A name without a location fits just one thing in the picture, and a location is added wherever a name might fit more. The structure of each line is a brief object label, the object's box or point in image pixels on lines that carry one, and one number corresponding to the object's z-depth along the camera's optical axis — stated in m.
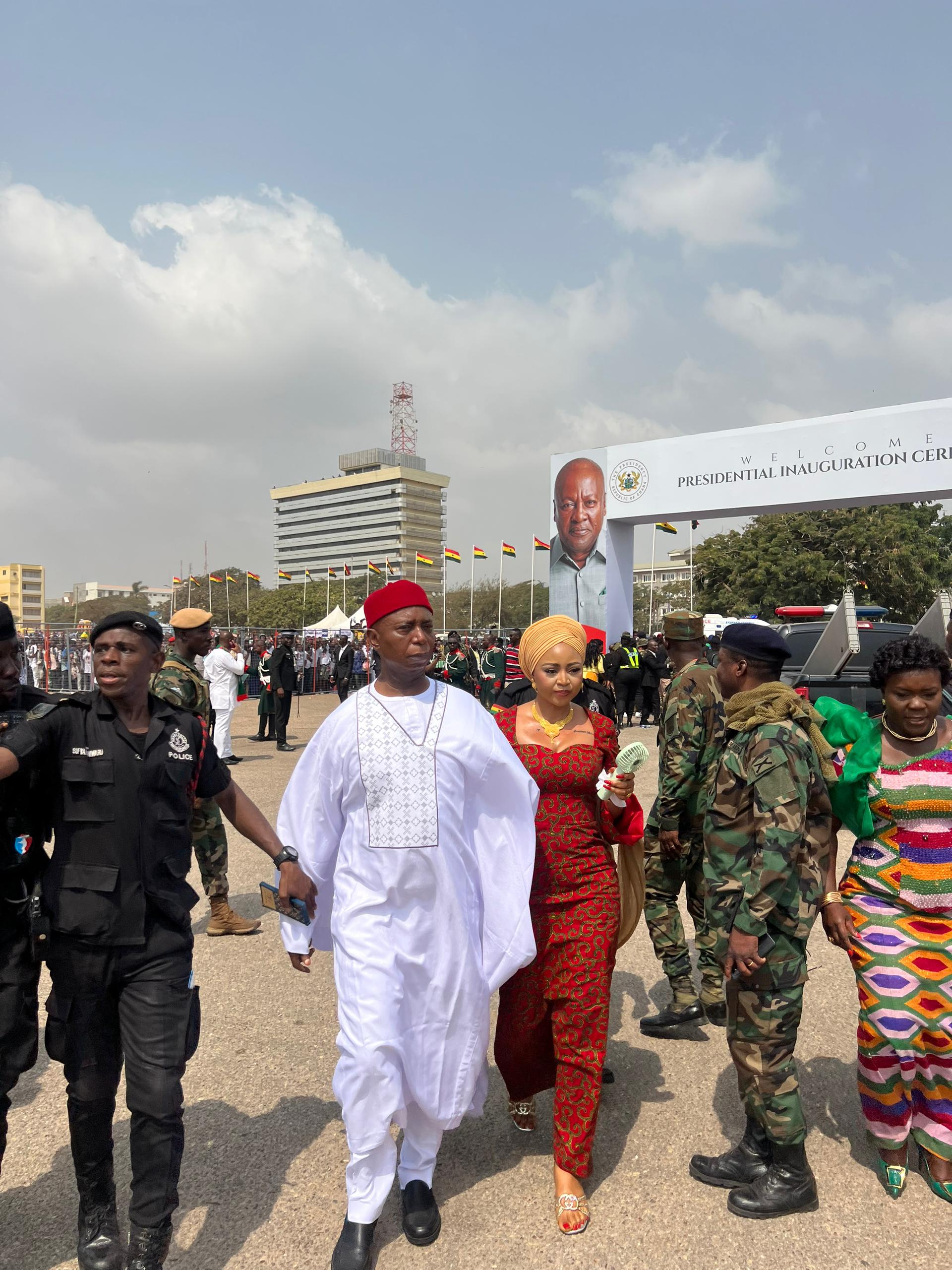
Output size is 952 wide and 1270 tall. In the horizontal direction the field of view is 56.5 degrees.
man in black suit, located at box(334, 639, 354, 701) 18.86
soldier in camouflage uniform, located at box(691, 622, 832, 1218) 2.80
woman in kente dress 2.95
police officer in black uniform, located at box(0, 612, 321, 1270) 2.42
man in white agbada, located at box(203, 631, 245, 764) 12.47
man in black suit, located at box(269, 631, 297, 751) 14.05
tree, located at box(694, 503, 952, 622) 33.66
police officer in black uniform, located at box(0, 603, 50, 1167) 2.46
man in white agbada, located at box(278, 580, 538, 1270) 2.65
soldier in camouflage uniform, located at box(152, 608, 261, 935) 5.26
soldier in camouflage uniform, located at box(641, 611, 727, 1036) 4.21
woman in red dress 2.98
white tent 35.94
